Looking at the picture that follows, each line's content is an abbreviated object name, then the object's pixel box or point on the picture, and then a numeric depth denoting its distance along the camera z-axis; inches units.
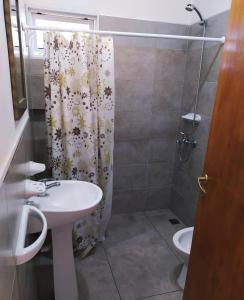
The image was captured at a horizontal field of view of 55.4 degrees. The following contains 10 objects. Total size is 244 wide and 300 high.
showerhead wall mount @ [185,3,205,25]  79.2
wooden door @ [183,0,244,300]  39.4
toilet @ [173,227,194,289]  68.4
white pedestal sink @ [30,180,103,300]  54.0
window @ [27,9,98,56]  80.0
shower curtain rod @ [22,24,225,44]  64.0
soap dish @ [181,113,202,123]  89.5
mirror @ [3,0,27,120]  35.5
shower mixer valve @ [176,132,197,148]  93.1
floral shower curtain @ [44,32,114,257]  69.5
